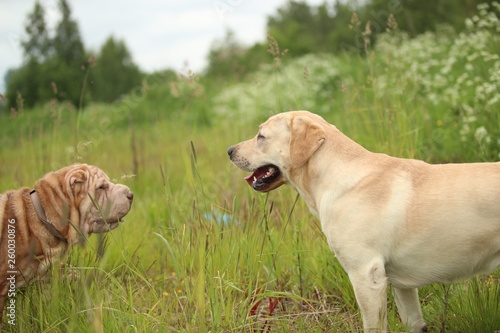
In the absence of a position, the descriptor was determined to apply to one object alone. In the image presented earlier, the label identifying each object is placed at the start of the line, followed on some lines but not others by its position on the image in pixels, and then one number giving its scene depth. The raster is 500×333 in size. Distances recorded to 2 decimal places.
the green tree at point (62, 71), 23.03
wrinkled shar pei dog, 3.88
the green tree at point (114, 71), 44.77
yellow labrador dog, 3.05
